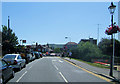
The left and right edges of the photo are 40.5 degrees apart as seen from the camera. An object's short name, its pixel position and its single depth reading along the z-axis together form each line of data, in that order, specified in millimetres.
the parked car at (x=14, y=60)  13756
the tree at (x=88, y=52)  40656
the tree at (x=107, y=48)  46500
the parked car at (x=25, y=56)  24392
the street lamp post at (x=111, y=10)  11719
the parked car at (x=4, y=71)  8094
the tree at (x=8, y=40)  36338
